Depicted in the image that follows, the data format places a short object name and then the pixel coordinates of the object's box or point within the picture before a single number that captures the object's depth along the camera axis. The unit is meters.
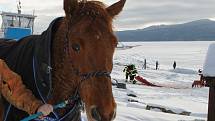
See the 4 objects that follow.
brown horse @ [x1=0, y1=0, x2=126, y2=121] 1.99
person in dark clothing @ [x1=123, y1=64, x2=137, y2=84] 17.58
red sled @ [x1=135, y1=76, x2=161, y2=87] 17.52
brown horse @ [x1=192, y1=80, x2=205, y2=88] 17.57
